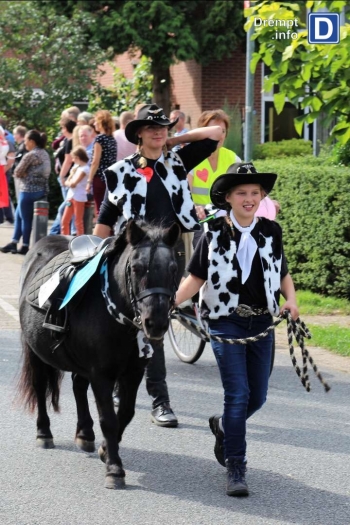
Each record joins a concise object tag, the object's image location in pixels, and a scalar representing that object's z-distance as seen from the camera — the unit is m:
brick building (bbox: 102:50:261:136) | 27.75
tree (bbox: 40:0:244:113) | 25.09
